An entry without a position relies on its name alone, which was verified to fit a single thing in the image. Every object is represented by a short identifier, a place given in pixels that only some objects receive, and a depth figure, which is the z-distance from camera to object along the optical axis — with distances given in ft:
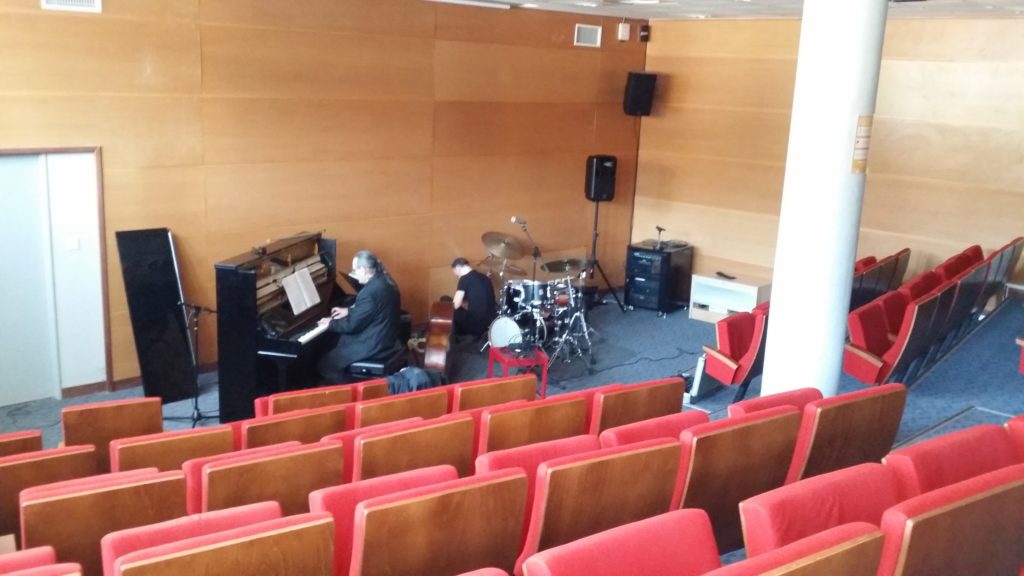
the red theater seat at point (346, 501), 9.72
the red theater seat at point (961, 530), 8.47
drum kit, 28.14
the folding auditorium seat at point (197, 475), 11.19
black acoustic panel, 23.21
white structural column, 15.67
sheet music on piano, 22.47
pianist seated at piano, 22.45
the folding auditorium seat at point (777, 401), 13.62
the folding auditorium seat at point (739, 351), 21.34
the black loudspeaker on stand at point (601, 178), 34.68
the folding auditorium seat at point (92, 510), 9.82
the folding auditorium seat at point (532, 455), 10.91
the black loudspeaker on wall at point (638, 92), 35.40
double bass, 25.54
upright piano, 20.77
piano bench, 22.84
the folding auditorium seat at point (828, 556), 7.39
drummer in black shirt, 28.37
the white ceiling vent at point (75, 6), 21.29
